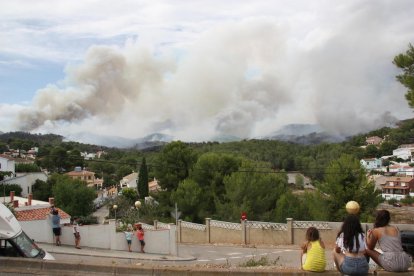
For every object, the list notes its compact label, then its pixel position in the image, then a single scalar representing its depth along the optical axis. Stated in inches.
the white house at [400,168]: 4294.5
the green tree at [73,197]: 2001.7
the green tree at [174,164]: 1923.0
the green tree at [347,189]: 1163.9
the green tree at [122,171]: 5064.0
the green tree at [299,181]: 4082.2
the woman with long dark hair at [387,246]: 222.3
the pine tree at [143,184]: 2709.2
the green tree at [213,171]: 1700.3
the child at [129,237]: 758.5
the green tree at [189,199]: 1555.1
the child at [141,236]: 760.0
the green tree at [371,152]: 6092.5
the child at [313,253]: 228.2
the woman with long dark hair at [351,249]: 213.6
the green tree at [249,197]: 1397.6
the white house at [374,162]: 5457.7
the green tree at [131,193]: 2766.2
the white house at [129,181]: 4338.8
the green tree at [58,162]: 4141.2
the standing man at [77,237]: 705.6
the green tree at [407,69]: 856.3
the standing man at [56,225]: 676.7
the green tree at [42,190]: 2479.1
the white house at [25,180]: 2393.9
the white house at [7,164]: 2739.2
